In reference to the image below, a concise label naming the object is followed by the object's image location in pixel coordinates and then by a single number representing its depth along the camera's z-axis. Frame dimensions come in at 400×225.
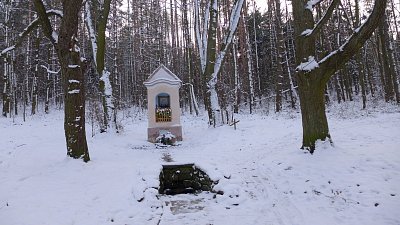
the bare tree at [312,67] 6.41
